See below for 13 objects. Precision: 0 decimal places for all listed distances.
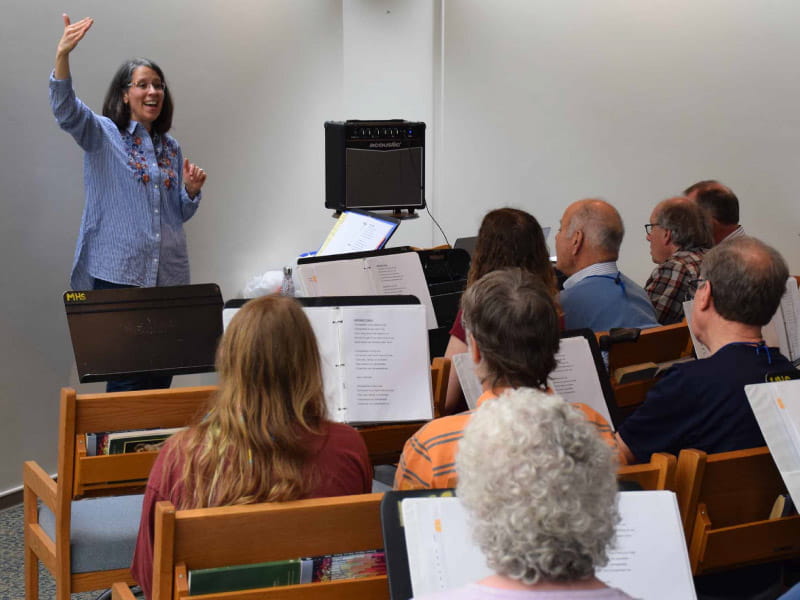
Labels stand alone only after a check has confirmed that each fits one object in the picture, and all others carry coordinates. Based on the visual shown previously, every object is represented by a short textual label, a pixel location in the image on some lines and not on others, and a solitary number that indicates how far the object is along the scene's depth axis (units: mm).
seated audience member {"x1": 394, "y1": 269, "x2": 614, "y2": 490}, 1998
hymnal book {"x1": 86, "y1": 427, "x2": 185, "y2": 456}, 2229
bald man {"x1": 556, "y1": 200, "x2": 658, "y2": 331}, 3129
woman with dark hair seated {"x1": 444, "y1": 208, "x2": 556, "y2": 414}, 2943
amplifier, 4957
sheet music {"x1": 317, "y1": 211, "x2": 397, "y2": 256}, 3727
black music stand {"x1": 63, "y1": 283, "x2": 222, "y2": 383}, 2859
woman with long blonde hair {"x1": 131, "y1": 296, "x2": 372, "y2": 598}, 1760
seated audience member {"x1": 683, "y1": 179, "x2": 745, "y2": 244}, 4668
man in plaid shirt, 3918
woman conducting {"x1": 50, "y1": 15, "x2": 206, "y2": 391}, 3795
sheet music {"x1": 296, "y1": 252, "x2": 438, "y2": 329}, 3150
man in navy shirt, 2156
